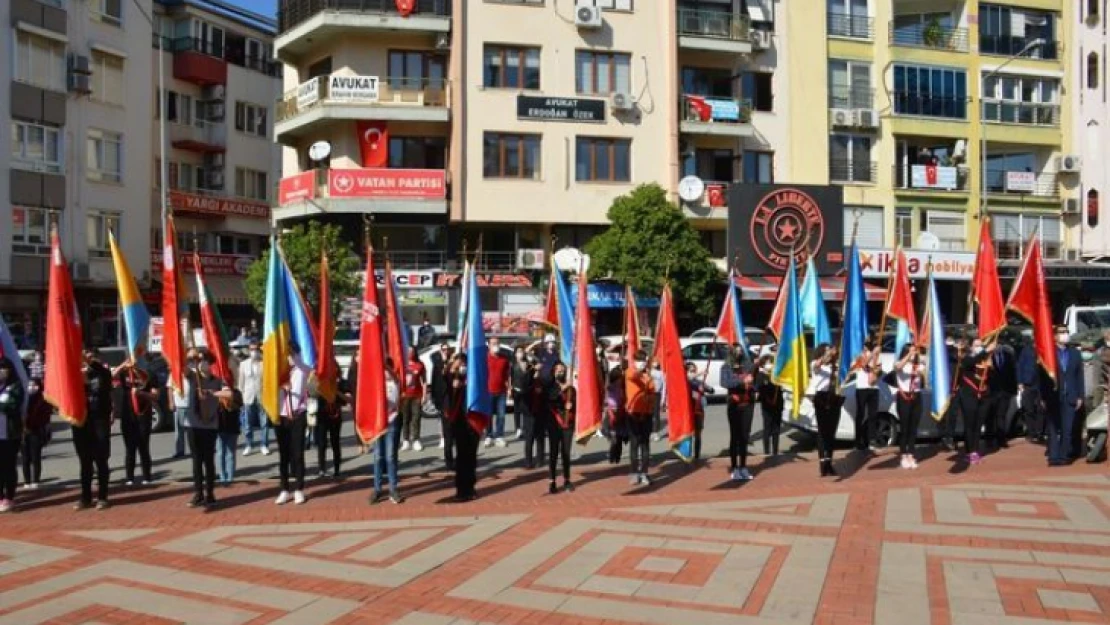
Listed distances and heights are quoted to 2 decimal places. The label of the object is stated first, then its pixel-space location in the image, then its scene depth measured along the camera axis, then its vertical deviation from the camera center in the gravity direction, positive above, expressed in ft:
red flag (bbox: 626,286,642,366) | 45.47 -0.82
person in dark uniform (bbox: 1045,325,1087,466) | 49.34 -4.27
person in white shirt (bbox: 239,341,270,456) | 55.67 -3.84
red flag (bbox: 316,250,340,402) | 41.70 -1.31
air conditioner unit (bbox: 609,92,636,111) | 120.88 +23.39
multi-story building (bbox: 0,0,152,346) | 119.24 +19.43
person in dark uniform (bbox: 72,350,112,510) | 41.01 -4.50
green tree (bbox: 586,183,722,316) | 111.55 +6.29
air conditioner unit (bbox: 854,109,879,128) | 130.62 +23.15
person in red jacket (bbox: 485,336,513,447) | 56.80 -4.14
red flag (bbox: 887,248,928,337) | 50.96 +0.42
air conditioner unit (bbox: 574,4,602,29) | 119.34 +32.52
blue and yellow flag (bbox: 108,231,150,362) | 41.83 +0.19
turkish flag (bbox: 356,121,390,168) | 118.52 +18.63
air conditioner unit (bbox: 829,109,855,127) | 130.41 +23.31
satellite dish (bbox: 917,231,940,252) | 128.67 +8.09
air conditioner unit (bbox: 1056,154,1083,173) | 138.41 +18.50
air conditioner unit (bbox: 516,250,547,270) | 120.57 +5.87
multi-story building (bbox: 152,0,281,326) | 149.79 +25.43
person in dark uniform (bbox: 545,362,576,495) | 43.75 -4.22
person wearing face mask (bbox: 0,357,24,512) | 40.24 -4.18
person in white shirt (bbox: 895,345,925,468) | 49.44 -4.08
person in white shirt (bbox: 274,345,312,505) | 41.55 -4.61
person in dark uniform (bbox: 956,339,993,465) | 51.34 -3.95
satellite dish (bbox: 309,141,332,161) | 118.11 +17.72
